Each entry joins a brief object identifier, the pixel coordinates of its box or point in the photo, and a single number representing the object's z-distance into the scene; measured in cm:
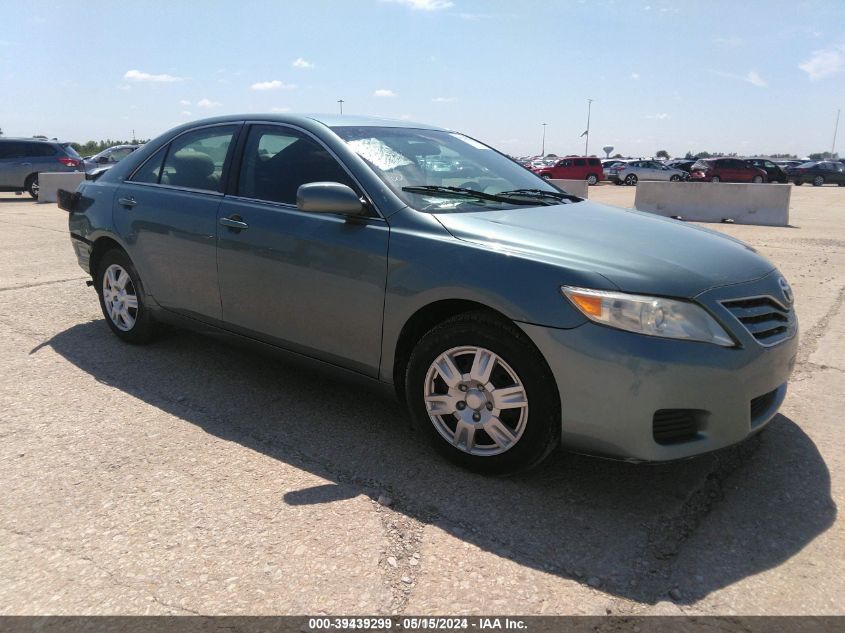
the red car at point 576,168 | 3759
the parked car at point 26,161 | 1797
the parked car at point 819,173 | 4019
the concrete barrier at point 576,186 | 1814
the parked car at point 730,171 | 3412
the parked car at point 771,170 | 3403
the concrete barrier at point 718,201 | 1470
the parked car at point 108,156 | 2273
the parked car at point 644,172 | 3909
